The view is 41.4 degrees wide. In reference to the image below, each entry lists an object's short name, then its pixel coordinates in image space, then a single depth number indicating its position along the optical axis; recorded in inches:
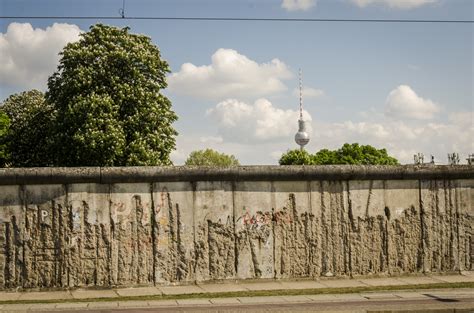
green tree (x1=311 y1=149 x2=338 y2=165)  2950.3
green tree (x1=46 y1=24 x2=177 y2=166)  1242.6
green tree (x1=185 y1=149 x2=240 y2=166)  3886.1
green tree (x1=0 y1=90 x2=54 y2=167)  1348.4
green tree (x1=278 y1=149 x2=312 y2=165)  2960.1
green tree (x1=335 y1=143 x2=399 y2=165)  2878.9
